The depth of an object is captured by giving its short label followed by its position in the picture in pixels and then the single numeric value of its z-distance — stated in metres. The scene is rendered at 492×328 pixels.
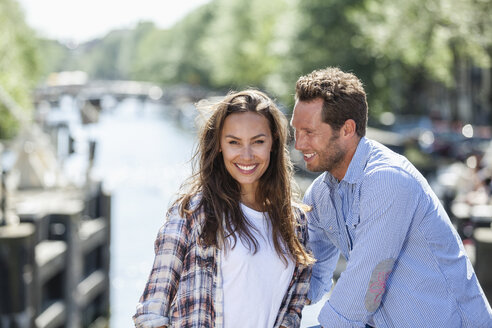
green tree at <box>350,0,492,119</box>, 16.88
